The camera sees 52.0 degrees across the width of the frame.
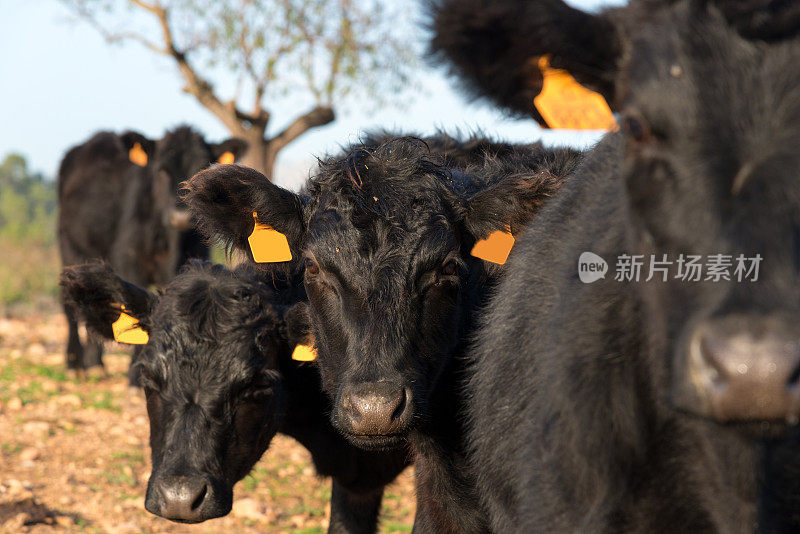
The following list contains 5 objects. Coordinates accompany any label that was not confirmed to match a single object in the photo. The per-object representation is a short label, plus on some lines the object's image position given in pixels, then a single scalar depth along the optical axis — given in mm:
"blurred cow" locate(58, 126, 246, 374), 10594
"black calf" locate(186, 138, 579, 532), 3395
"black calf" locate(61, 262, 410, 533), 3953
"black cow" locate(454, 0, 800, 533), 1598
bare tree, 16031
